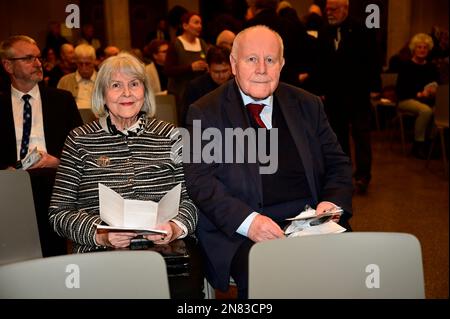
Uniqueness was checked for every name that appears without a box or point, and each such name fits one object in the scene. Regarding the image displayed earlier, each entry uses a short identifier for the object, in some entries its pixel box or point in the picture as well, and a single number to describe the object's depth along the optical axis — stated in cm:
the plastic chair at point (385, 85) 734
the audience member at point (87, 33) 569
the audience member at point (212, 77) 368
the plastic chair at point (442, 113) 536
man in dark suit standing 397
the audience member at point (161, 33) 905
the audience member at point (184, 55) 495
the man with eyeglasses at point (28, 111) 284
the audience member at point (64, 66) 436
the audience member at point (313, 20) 455
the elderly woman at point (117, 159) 219
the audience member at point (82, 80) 420
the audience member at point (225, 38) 452
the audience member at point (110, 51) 582
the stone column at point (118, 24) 802
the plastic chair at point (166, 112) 354
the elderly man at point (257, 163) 216
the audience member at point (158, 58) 601
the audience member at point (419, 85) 628
